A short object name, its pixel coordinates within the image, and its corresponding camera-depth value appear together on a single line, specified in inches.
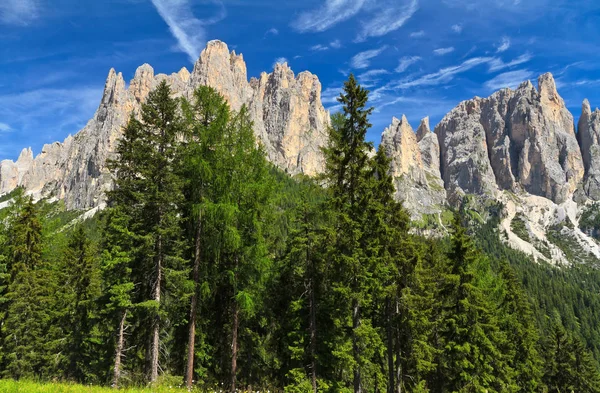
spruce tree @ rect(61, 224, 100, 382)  998.4
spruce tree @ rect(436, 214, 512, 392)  879.7
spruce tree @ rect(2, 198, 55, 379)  869.8
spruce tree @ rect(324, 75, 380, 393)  673.0
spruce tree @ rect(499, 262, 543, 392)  1234.6
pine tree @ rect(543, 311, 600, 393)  1633.9
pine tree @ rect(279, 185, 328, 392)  751.1
